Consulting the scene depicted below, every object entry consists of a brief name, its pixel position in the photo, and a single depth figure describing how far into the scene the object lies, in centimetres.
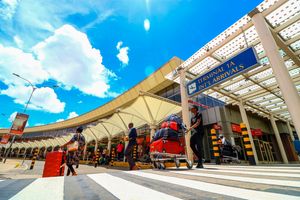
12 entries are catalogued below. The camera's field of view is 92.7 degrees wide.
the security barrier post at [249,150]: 635
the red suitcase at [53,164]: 468
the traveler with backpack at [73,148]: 506
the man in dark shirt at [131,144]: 539
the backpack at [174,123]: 427
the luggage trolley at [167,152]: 385
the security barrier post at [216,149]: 643
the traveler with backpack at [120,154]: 1386
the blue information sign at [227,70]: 505
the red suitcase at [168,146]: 392
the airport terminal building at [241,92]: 498
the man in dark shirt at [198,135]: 410
